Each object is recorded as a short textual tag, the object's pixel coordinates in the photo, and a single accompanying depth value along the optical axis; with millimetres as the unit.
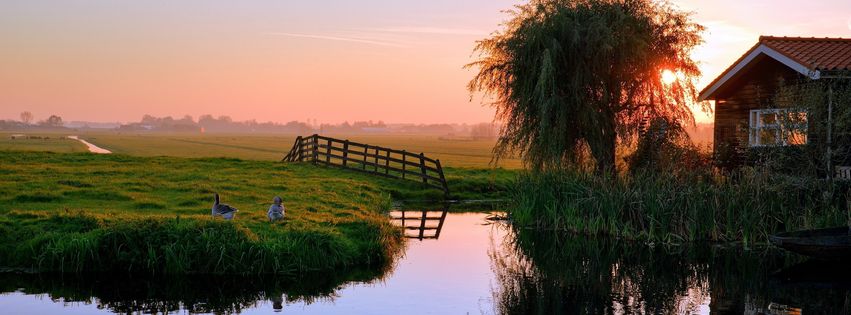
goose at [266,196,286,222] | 19516
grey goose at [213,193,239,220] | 18797
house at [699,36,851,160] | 24016
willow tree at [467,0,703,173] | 27828
